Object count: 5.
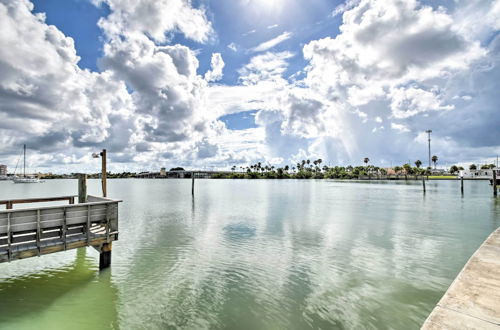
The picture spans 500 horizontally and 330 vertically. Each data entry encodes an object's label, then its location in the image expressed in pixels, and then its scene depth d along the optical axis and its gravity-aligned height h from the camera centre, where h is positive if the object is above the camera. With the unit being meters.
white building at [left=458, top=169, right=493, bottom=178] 173.88 -2.12
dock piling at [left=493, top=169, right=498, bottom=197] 53.37 -2.35
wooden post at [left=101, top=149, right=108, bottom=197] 15.70 +0.17
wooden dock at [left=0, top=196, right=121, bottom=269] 8.59 -2.18
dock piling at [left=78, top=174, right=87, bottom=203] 13.92 -0.90
